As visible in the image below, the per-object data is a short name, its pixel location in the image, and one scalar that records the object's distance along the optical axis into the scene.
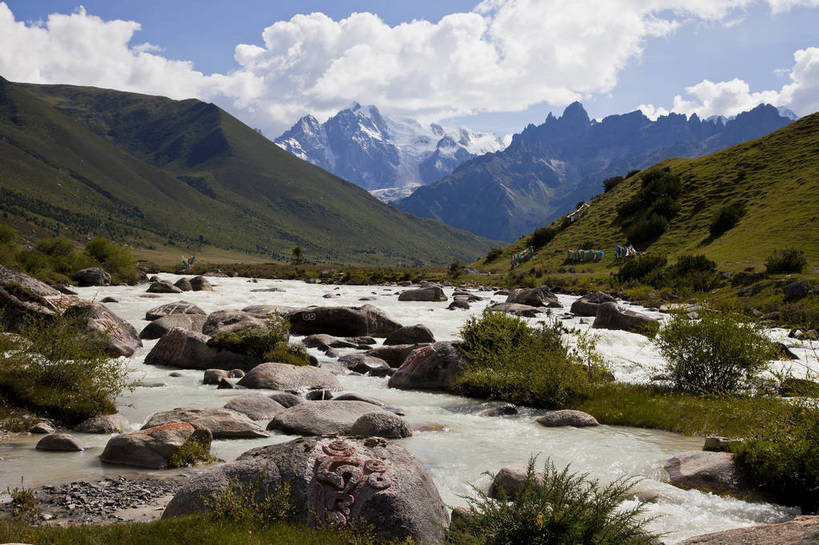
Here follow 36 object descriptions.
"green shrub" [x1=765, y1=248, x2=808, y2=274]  42.94
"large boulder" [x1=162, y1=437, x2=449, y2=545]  7.80
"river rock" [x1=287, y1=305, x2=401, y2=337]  32.00
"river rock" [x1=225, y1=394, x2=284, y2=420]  15.88
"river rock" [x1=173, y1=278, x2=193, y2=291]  59.48
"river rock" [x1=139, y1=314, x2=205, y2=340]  29.09
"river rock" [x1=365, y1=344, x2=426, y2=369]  25.00
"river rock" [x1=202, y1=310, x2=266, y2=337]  24.67
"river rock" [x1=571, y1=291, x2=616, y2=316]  41.62
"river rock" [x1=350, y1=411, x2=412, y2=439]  13.56
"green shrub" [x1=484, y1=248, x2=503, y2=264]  113.45
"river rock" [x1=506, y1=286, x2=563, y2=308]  46.31
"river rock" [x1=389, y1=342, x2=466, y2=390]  20.77
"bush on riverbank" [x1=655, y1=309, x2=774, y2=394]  17.19
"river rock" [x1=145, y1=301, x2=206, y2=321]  34.09
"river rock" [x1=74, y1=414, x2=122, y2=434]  14.02
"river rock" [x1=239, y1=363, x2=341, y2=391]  19.92
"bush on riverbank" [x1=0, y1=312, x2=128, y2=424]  14.48
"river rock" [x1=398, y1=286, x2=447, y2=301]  54.50
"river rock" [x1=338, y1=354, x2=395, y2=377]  23.20
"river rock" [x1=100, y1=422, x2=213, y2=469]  11.64
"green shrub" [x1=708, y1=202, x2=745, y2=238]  67.88
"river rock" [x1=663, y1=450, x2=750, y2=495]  10.73
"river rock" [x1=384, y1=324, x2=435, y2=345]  28.86
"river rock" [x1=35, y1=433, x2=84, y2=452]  12.35
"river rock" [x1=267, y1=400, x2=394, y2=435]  14.16
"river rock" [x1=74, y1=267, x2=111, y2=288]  59.60
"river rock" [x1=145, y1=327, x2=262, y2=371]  23.14
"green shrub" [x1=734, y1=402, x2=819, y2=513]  9.89
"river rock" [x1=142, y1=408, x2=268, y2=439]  13.73
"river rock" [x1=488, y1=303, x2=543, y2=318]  39.31
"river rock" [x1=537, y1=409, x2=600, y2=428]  15.70
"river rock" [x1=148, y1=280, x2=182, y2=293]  54.44
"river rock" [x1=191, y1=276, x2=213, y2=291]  60.38
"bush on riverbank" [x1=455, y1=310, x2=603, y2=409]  18.06
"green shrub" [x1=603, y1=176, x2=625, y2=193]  125.75
